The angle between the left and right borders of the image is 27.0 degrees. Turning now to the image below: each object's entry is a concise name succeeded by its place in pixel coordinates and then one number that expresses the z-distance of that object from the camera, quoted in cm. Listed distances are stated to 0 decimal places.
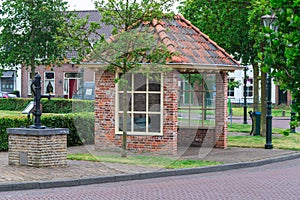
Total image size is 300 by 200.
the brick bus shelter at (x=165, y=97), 1781
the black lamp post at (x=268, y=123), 2041
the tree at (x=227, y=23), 2508
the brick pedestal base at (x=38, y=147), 1416
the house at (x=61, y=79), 5647
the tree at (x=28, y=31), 3678
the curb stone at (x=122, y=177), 1192
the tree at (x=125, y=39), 1616
